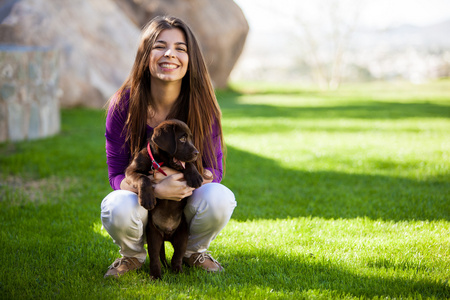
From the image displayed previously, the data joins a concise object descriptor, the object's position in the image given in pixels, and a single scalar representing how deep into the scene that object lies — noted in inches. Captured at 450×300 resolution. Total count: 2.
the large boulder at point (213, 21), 680.4
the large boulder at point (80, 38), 395.2
